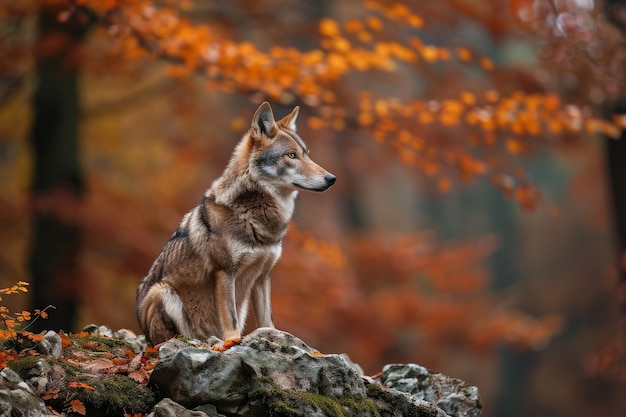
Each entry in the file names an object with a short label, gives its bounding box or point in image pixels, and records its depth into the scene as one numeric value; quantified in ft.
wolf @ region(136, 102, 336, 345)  40.55
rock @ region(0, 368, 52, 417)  27.81
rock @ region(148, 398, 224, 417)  30.12
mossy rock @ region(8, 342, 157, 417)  30.73
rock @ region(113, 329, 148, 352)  42.14
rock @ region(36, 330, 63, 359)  33.24
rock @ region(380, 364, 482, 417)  39.96
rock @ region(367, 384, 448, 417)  35.09
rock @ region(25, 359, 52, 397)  30.66
